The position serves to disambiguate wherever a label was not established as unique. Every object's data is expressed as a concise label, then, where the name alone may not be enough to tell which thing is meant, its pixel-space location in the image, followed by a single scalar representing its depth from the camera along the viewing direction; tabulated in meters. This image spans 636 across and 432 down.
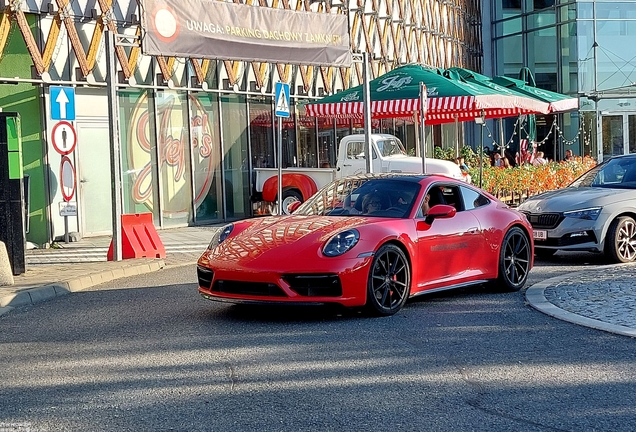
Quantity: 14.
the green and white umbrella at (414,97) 20.25
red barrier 14.20
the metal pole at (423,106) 18.03
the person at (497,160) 28.76
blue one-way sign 14.79
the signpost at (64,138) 15.38
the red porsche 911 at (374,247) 8.11
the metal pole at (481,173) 21.80
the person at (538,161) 28.75
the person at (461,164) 24.27
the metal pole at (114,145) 13.78
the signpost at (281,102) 16.12
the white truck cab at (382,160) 21.19
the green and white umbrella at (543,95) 25.73
